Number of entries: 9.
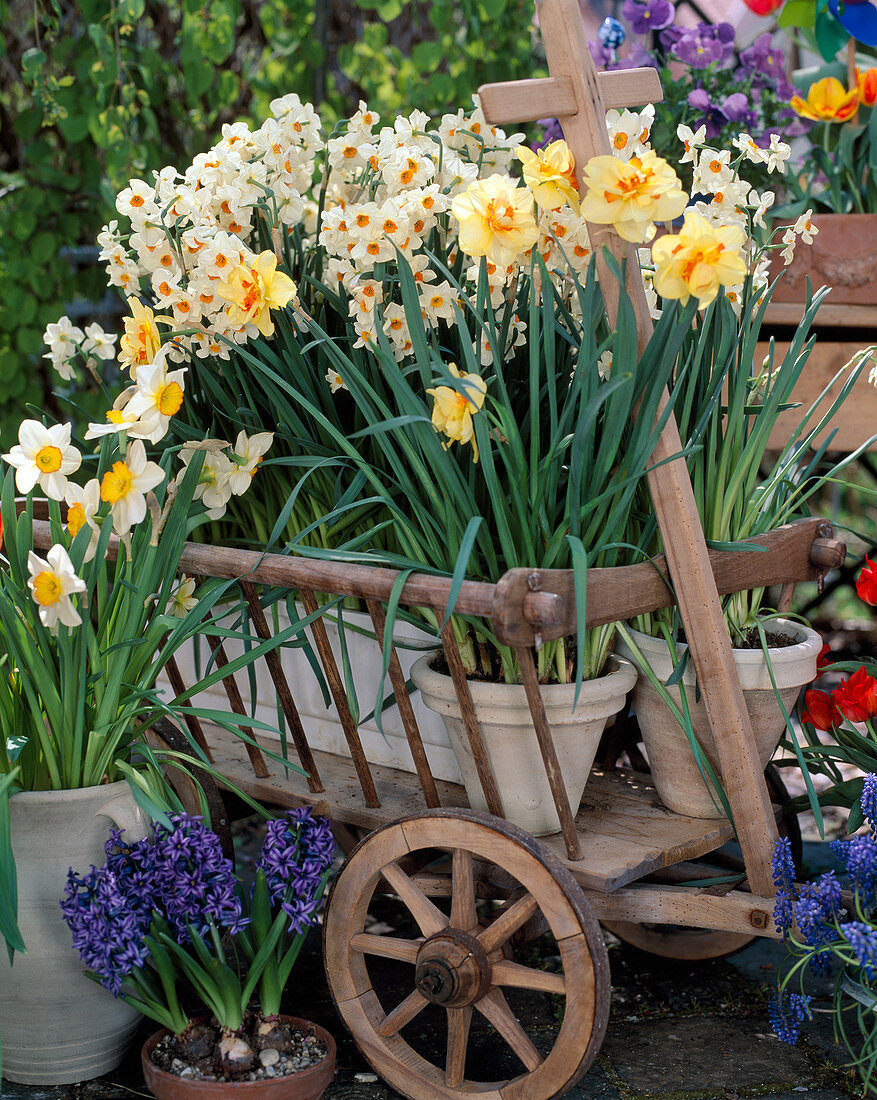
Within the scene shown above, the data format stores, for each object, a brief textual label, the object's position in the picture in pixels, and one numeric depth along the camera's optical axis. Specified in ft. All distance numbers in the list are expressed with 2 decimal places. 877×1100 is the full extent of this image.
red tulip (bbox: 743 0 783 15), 14.90
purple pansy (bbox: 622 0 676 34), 14.91
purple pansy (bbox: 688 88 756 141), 14.46
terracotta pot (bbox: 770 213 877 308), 14.06
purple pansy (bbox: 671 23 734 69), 14.83
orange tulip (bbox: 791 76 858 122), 14.25
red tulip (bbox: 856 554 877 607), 13.16
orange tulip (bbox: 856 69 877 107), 14.43
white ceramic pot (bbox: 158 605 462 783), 13.03
